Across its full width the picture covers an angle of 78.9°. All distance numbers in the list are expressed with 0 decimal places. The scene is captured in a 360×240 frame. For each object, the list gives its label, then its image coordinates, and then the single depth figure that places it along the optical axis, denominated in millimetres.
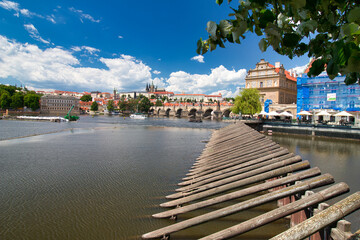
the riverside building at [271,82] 61281
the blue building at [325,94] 39219
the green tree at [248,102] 49562
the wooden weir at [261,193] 2877
